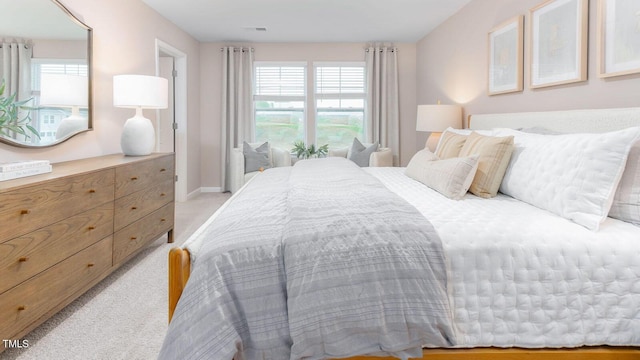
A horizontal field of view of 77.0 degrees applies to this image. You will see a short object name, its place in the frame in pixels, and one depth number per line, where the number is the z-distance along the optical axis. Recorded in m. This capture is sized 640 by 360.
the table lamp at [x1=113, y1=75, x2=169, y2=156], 3.29
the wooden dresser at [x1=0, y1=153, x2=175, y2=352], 1.75
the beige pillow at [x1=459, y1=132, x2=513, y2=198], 2.23
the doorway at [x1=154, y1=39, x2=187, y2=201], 5.66
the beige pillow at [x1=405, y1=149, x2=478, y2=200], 2.18
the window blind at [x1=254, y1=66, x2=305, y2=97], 6.50
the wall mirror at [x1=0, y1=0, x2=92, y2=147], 2.30
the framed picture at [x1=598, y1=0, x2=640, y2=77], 2.18
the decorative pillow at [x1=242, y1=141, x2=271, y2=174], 5.50
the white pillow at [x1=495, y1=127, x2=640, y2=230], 1.61
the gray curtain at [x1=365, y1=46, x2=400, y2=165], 6.32
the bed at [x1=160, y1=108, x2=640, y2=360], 1.27
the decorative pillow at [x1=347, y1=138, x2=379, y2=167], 5.62
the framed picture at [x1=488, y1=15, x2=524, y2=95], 3.38
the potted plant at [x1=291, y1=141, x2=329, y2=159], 6.04
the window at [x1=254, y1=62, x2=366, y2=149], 6.51
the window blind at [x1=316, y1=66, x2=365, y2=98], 6.51
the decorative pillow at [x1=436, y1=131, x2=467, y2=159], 2.75
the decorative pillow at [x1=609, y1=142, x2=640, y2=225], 1.62
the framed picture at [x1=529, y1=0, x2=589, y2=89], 2.60
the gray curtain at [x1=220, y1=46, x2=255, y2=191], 6.34
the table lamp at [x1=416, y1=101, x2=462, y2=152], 4.46
